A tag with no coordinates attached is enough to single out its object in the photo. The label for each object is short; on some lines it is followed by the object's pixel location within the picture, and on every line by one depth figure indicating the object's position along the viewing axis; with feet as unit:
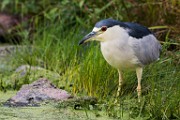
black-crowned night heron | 37.63
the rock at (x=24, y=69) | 45.60
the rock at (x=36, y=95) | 38.06
